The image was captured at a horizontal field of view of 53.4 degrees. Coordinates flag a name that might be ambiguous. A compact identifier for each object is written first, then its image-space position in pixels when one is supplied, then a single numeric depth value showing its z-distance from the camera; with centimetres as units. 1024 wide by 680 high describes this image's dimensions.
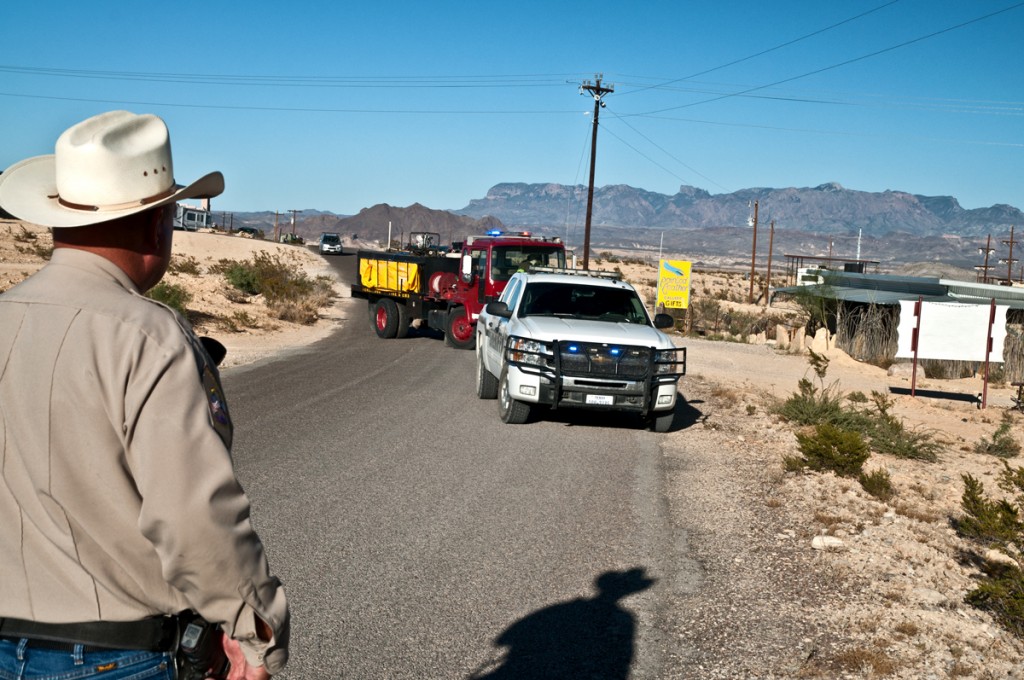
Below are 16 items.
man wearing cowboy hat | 210
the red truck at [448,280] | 2070
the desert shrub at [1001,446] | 1285
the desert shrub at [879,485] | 930
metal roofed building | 2475
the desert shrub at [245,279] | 3528
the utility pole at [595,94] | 4372
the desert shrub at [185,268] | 4319
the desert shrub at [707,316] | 3850
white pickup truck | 1212
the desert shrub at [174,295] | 2472
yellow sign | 2977
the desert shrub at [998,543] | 584
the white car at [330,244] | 9312
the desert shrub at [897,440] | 1227
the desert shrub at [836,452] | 1007
